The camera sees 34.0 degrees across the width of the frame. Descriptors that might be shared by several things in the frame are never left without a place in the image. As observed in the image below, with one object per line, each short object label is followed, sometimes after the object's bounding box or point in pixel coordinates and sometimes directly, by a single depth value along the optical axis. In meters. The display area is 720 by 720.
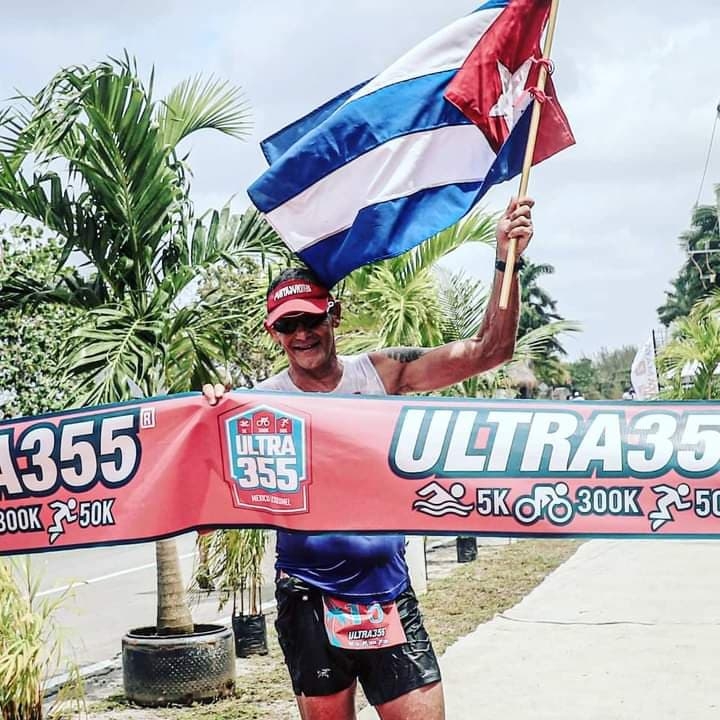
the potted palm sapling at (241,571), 8.14
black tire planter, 7.16
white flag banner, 21.73
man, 3.82
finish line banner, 3.89
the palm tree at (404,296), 10.00
